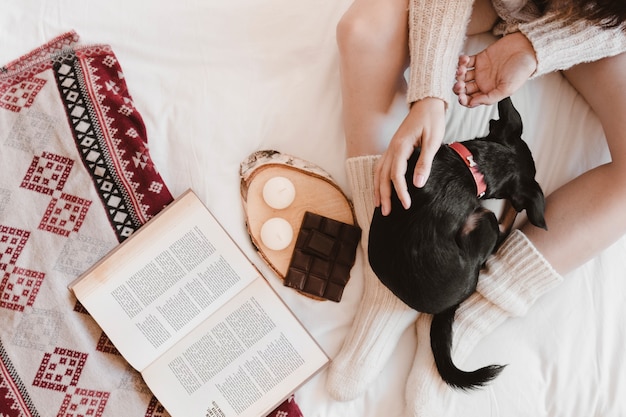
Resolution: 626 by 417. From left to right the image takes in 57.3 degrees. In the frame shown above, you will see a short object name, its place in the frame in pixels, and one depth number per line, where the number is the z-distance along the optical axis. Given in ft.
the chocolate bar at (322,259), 3.40
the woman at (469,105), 3.08
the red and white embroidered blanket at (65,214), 3.21
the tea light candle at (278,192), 3.44
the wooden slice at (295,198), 3.48
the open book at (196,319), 3.28
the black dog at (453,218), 2.84
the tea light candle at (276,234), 3.42
